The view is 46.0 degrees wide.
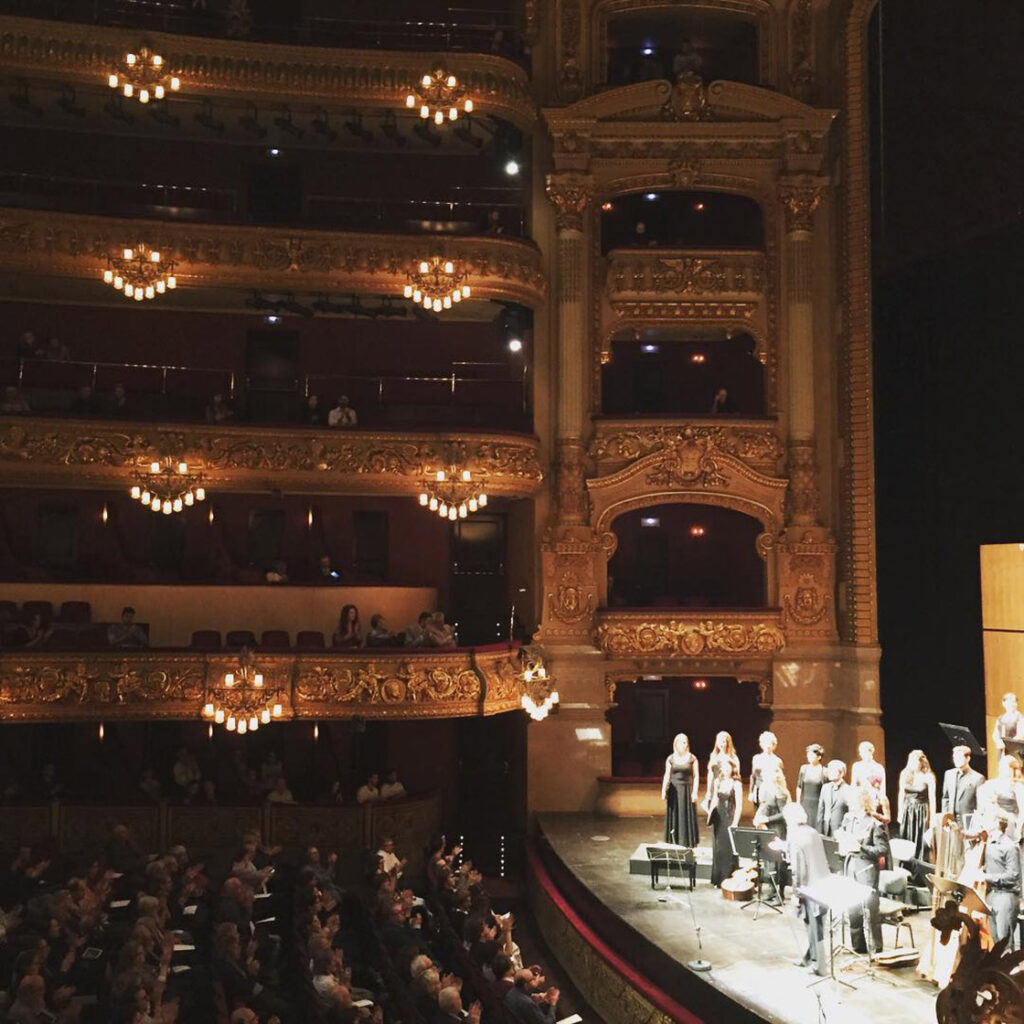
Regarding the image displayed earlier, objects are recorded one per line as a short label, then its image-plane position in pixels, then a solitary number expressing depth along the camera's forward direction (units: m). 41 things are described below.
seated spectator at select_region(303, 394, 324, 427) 19.45
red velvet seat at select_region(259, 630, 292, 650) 19.04
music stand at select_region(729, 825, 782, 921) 13.43
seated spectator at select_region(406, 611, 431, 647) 18.45
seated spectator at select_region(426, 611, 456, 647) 18.52
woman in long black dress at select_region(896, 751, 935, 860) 13.85
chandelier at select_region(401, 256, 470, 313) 19.25
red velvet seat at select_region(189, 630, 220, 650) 18.66
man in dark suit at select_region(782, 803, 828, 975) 10.80
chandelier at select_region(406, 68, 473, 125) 19.16
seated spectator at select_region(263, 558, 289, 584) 19.92
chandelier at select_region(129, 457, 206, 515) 18.39
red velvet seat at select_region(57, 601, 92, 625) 19.03
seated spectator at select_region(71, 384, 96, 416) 18.56
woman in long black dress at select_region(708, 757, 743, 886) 14.34
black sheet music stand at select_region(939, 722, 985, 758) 13.09
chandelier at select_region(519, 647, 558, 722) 18.28
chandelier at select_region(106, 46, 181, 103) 18.56
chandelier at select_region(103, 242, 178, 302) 18.62
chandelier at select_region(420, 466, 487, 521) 18.95
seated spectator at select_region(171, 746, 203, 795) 18.47
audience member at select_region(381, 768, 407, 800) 18.48
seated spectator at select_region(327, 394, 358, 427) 19.30
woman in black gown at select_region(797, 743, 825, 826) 13.81
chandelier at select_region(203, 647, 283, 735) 17.34
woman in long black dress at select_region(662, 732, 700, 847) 15.78
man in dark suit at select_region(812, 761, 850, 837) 12.50
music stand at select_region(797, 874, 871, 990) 9.81
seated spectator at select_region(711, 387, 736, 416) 20.62
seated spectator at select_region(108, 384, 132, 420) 18.70
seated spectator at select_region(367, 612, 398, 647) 18.45
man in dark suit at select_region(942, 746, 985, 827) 12.24
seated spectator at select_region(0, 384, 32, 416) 18.16
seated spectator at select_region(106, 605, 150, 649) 17.80
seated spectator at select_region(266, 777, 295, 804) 18.23
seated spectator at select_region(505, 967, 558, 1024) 10.11
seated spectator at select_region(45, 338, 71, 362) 19.36
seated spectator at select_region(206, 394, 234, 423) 19.02
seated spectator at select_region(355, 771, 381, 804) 18.27
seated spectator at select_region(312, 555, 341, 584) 19.98
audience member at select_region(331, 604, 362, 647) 18.45
